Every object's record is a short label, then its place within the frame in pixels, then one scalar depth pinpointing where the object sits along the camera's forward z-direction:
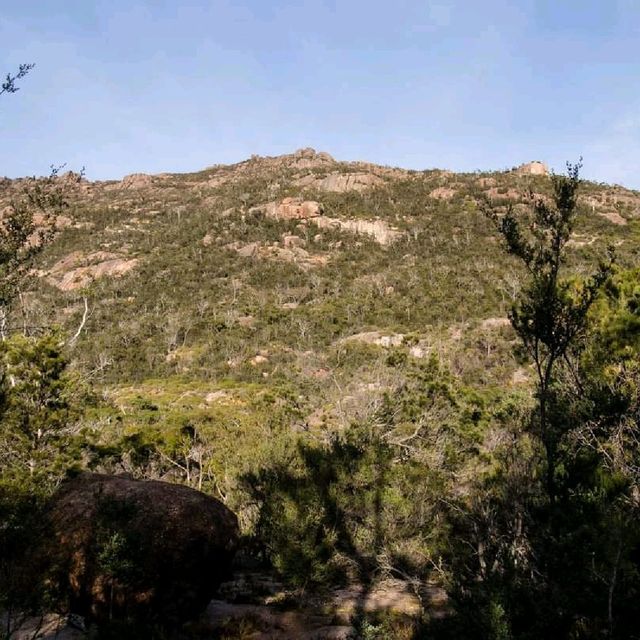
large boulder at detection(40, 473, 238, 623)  7.41
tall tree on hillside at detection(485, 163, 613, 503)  8.06
